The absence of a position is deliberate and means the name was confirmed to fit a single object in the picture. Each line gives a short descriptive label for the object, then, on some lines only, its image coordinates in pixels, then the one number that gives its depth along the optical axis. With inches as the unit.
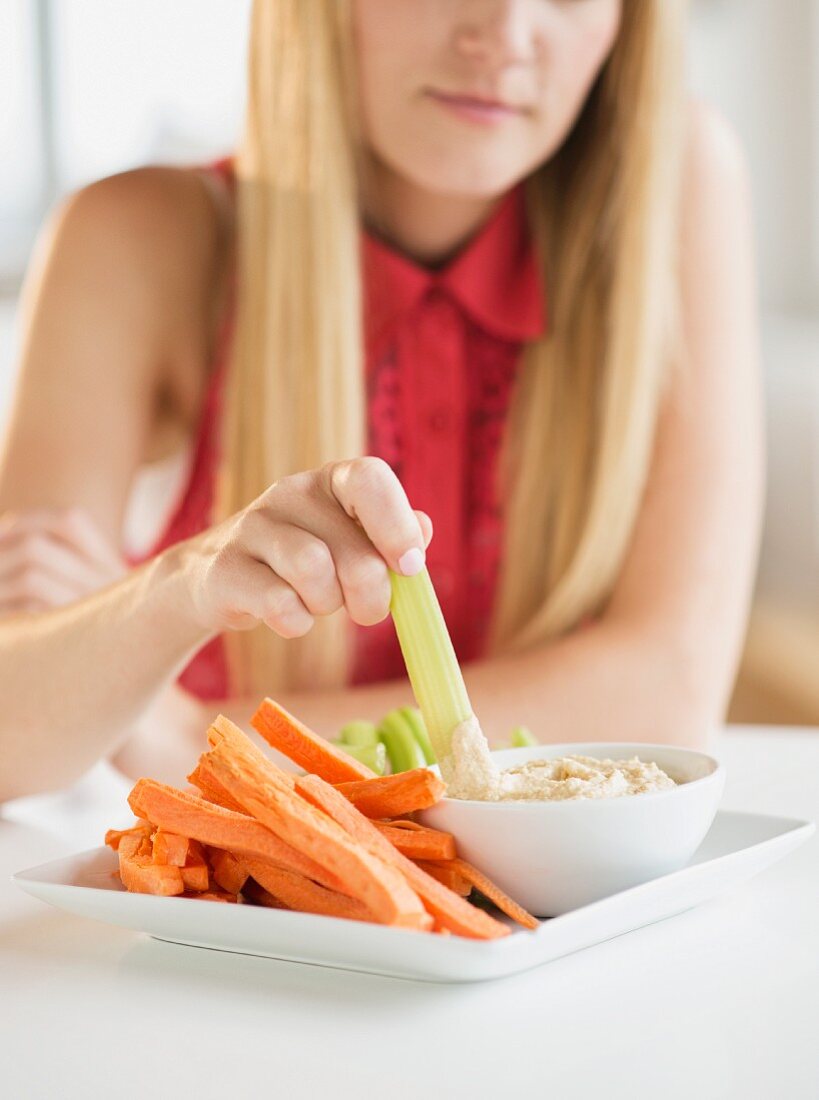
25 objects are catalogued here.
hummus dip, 27.1
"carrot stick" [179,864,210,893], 27.0
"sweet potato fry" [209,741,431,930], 23.7
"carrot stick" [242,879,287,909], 27.0
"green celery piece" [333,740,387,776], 33.9
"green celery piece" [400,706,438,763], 37.7
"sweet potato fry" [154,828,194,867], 27.0
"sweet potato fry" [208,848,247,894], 27.1
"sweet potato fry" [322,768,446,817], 26.3
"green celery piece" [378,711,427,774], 37.1
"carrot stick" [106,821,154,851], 28.4
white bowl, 25.5
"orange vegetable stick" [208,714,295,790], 26.6
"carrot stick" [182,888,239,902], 27.0
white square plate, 23.3
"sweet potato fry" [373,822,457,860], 26.2
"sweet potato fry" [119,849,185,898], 26.5
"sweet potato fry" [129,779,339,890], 25.4
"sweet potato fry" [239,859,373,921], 25.0
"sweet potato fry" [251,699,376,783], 29.4
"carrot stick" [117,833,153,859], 28.1
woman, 56.0
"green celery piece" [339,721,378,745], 37.6
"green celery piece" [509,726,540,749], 37.4
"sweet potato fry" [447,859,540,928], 24.8
